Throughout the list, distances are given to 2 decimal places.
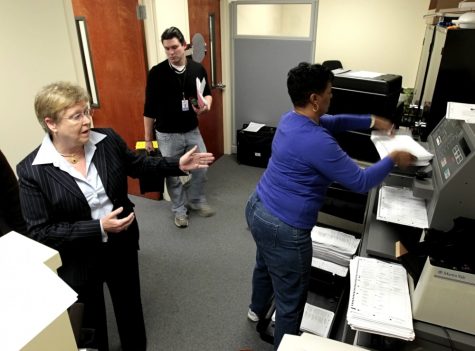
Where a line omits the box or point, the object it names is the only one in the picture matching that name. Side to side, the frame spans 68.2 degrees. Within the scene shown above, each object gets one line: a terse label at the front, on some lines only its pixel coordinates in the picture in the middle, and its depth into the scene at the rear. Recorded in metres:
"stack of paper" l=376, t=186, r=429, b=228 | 1.34
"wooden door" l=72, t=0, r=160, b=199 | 2.78
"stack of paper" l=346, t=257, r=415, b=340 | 1.01
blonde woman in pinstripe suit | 1.25
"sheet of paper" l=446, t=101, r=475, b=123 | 1.22
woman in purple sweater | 1.35
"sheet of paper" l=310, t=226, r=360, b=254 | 1.82
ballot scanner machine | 0.96
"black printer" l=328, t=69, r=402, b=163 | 1.87
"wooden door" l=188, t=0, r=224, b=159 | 3.26
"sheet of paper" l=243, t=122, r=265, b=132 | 4.04
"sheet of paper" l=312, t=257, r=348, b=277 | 1.84
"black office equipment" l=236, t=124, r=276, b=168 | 3.95
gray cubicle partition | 3.64
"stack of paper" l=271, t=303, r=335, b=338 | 1.84
